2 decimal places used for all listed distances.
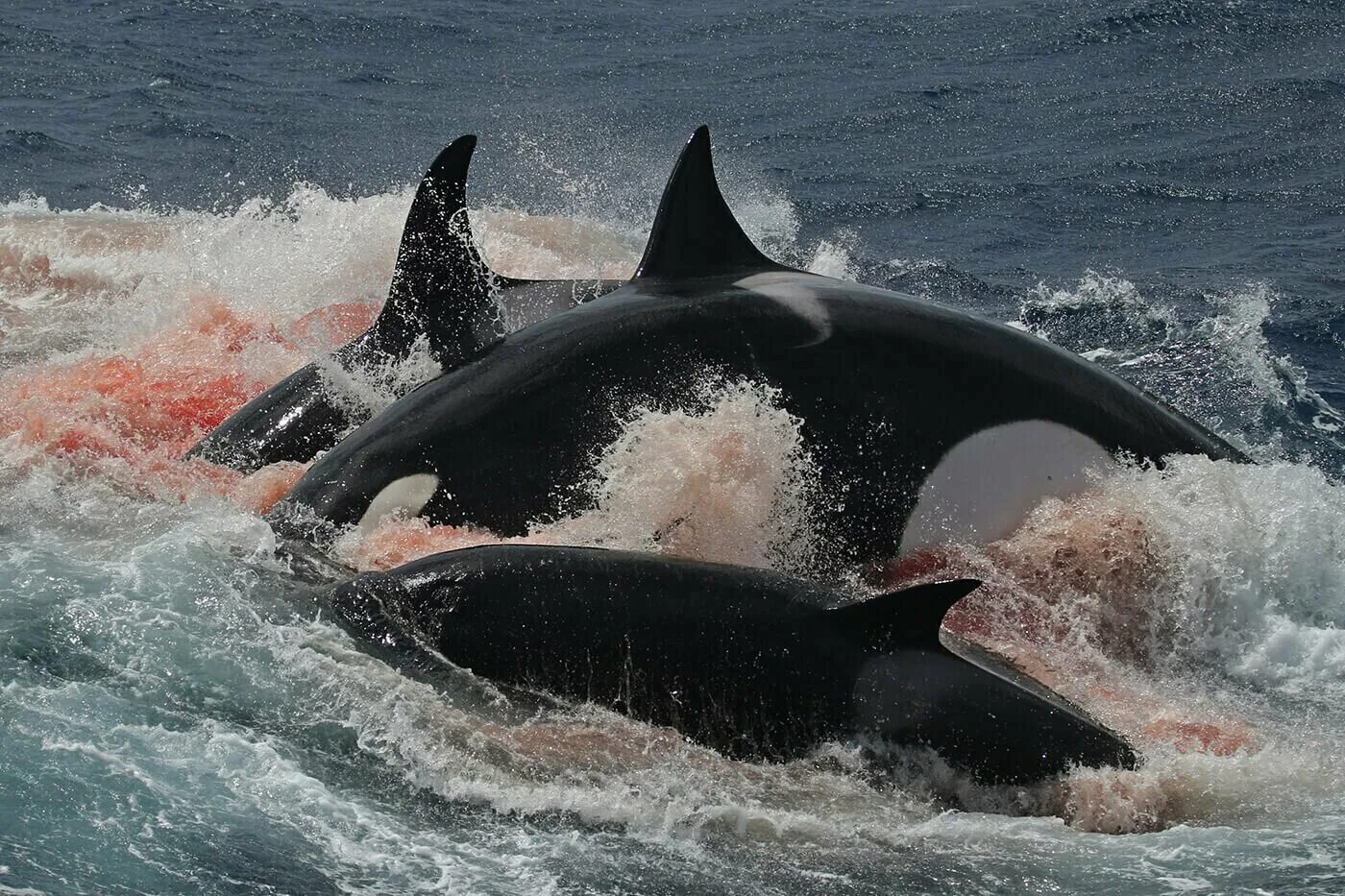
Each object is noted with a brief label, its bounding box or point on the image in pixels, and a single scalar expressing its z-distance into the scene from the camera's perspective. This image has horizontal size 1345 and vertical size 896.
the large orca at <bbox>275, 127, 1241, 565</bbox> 19.08
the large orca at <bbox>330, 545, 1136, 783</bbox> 14.71
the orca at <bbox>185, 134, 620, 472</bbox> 21.17
